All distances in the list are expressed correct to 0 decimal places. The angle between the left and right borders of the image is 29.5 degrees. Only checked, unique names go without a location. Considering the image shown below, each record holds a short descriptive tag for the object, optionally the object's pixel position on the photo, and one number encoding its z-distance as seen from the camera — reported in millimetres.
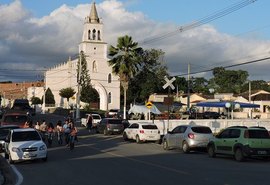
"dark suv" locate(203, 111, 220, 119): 71425
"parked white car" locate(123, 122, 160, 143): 37188
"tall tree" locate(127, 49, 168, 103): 77312
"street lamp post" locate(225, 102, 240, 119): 49578
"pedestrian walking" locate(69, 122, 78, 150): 29906
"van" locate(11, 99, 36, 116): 64375
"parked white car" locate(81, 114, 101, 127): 55644
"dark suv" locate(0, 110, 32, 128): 37812
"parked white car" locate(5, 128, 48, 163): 22328
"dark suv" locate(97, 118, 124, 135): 46906
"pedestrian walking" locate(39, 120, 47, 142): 34938
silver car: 28016
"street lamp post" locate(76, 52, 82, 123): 74562
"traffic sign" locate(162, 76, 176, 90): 37188
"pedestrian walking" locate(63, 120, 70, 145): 32656
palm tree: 62312
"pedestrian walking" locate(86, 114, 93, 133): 52531
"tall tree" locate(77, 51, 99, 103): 93312
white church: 104750
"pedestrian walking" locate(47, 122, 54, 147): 33044
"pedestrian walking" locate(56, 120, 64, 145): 34644
